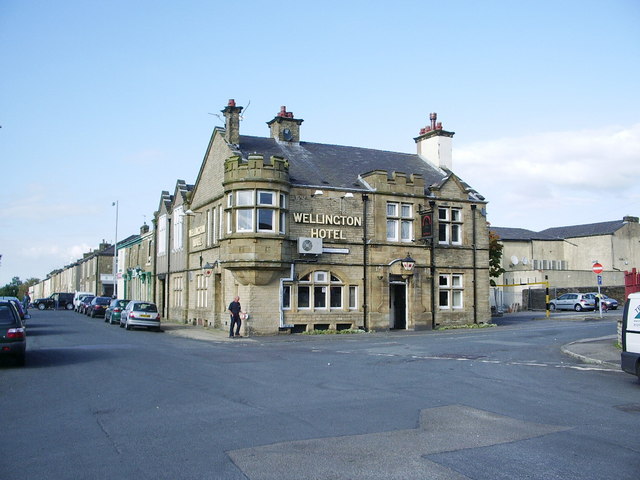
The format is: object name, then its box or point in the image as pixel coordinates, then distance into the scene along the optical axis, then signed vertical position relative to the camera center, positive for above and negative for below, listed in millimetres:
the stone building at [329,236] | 28656 +2720
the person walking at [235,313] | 27688 -943
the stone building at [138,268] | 49125 +2143
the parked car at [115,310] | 39188 -1107
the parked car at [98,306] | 49031 -1070
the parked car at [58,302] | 71812 -1085
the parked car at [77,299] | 61750 -667
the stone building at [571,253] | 59844 +3794
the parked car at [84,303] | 56425 -967
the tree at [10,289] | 158275 +985
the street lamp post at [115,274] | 60319 +1821
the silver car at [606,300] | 48647 -858
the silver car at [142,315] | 33062 -1239
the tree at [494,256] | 48100 +2612
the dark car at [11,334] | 15195 -998
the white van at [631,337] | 12969 -983
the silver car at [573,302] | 48438 -991
